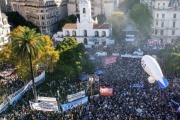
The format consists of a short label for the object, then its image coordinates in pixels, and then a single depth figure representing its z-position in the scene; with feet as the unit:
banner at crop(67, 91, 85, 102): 127.34
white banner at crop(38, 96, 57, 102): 122.66
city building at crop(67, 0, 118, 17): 324.19
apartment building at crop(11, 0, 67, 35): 300.20
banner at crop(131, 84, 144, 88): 138.82
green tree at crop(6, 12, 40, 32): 300.32
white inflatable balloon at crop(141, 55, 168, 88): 114.62
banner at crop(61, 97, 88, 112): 124.24
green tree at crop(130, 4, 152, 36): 242.37
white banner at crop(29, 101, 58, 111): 121.80
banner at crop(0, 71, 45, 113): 130.50
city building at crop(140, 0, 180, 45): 224.53
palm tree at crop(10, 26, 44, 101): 125.70
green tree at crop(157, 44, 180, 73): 146.92
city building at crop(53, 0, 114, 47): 239.91
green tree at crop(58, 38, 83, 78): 155.78
